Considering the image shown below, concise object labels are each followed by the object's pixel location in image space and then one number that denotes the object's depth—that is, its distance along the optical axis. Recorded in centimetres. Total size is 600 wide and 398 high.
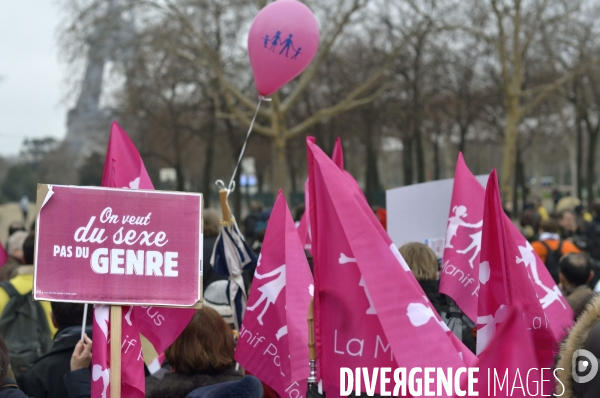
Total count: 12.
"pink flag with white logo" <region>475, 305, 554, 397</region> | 233
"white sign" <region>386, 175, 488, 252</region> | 562
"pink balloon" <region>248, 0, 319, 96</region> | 626
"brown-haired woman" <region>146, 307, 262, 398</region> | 316
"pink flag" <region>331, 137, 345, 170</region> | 493
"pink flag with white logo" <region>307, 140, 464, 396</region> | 266
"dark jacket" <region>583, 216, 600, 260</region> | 958
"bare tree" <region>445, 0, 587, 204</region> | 2208
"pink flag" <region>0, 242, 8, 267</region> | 464
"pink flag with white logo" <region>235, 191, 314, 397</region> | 349
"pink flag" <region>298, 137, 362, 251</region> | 496
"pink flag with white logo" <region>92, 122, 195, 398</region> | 324
